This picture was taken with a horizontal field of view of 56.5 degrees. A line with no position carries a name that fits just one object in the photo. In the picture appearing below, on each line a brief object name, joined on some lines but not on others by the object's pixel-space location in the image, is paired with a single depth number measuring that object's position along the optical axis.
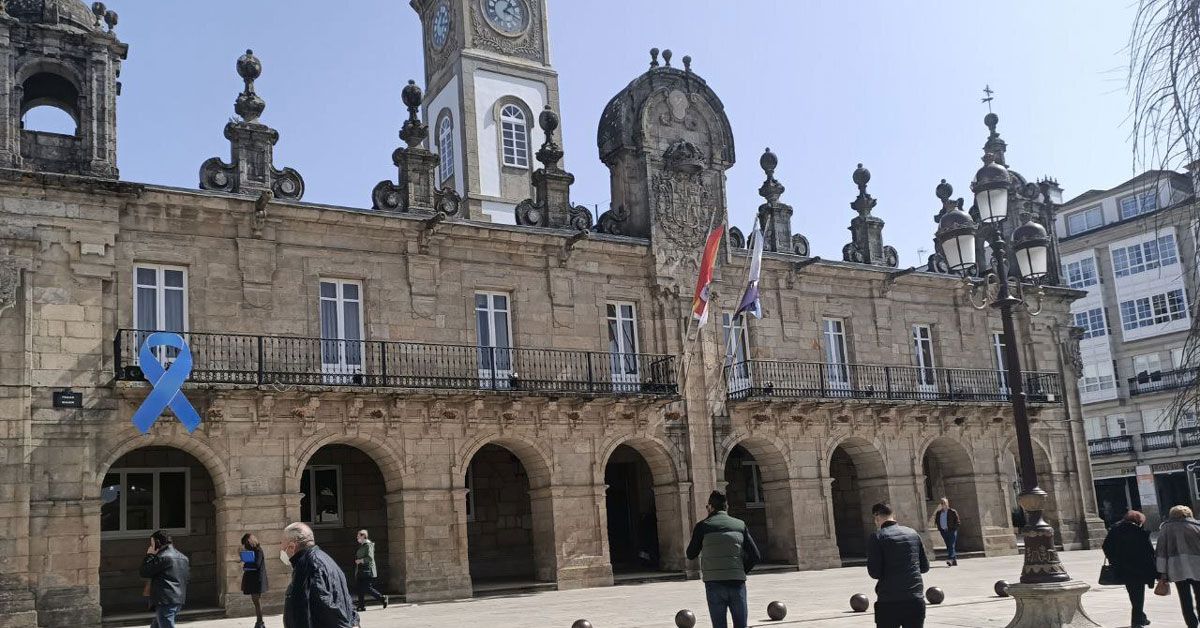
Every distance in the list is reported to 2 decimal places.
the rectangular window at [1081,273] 46.25
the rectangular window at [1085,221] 47.34
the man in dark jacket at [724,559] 9.21
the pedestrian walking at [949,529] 23.36
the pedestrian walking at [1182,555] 10.28
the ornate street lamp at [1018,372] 10.56
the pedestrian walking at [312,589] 6.50
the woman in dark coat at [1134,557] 10.86
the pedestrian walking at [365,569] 17.44
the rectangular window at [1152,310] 42.81
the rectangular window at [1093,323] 45.69
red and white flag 22.31
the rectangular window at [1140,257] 42.50
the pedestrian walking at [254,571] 13.87
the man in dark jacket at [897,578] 8.05
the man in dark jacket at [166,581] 11.03
